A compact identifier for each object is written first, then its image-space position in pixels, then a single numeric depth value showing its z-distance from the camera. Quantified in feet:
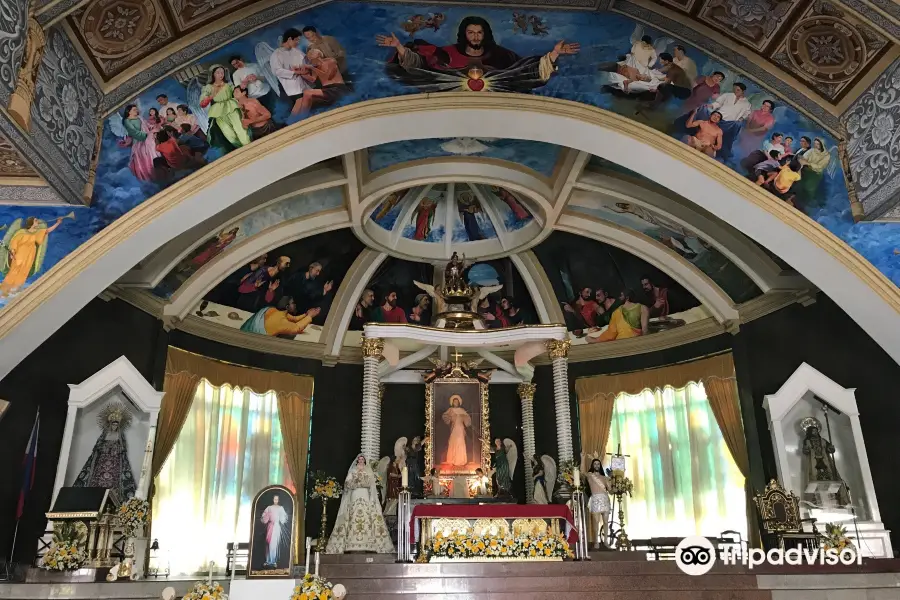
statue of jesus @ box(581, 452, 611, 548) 38.07
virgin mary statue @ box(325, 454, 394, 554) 36.11
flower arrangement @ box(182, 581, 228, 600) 16.11
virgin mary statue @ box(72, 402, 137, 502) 34.60
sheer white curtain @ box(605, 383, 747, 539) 44.24
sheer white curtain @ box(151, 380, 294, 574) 42.24
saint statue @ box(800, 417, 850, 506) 37.11
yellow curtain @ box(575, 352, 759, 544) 42.91
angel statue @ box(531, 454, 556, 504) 45.47
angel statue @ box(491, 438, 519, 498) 47.79
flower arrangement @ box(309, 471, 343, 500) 41.75
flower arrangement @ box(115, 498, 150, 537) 32.45
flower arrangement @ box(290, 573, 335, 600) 16.69
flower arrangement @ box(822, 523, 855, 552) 30.91
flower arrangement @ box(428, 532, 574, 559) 32.73
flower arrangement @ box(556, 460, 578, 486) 39.75
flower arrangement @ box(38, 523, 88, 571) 28.04
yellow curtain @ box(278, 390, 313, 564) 46.83
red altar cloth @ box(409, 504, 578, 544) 33.35
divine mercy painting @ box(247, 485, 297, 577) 21.03
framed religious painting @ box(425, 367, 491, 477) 45.83
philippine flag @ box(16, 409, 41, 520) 31.37
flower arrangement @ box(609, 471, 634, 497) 40.70
